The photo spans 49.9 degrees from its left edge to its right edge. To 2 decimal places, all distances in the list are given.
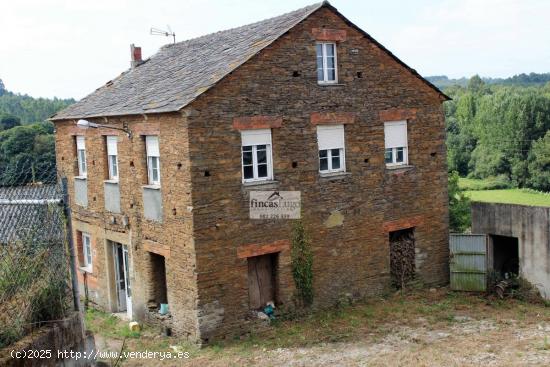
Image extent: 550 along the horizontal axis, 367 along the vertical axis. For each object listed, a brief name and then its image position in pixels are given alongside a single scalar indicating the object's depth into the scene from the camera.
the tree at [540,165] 52.22
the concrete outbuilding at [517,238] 16.34
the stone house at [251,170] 14.38
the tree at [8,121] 52.34
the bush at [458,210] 29.16
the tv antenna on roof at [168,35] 22.17
